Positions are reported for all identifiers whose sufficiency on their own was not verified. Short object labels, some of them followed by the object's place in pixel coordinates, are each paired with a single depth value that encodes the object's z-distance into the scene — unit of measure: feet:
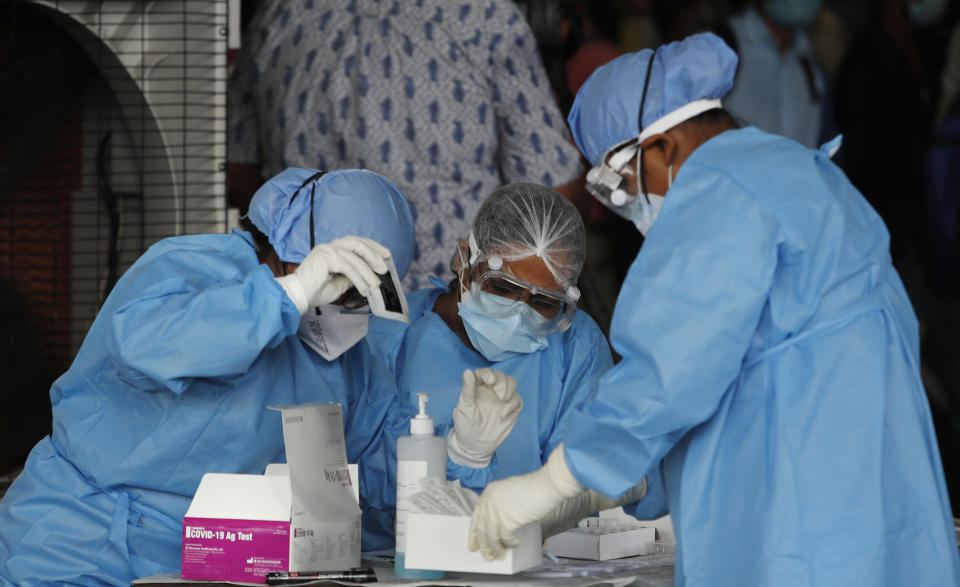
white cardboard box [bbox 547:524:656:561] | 19.50
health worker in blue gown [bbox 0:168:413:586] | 18.90
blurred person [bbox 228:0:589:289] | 21.75
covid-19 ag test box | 18.76
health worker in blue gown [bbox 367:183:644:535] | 19.94
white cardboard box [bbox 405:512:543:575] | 18.70
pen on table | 18.67
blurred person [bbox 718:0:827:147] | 29.28
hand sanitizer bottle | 19.03
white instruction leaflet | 18.78
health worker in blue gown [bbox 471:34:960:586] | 18.44
